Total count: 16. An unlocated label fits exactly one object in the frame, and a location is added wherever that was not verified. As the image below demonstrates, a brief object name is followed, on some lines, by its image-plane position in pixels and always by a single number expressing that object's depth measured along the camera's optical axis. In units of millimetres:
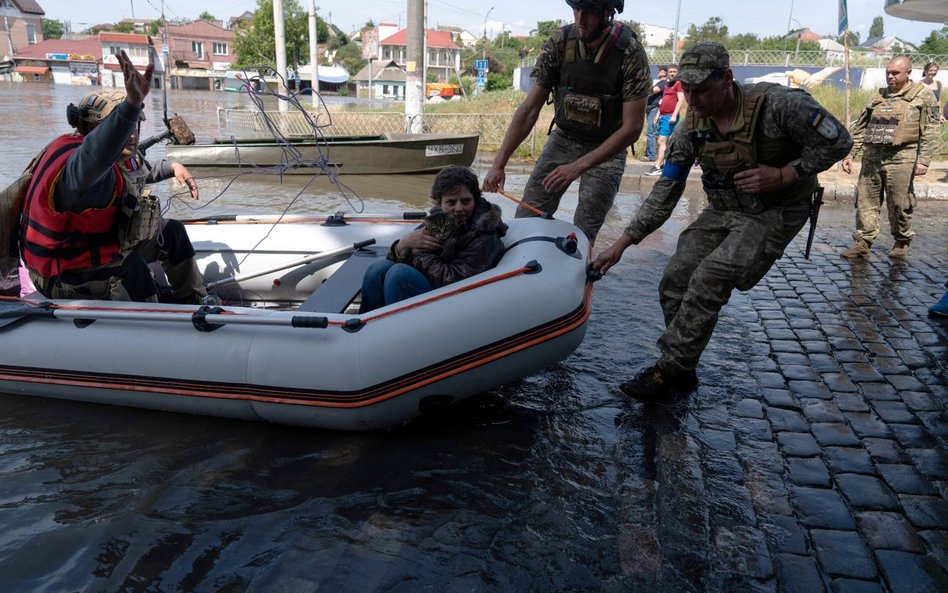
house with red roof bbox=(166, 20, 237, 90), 70094
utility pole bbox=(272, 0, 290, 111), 16567
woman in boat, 3568
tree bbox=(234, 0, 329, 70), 40594
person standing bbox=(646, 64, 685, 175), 11203
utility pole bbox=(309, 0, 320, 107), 19953
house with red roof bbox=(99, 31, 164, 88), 66812
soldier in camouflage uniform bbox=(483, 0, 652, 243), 3979
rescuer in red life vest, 3051
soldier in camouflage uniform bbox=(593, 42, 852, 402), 3191
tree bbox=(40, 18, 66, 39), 118169
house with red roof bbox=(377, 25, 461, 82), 74812
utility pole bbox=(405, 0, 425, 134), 12141
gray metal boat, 10727
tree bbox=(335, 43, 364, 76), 83125
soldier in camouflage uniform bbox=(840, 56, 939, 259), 6273
